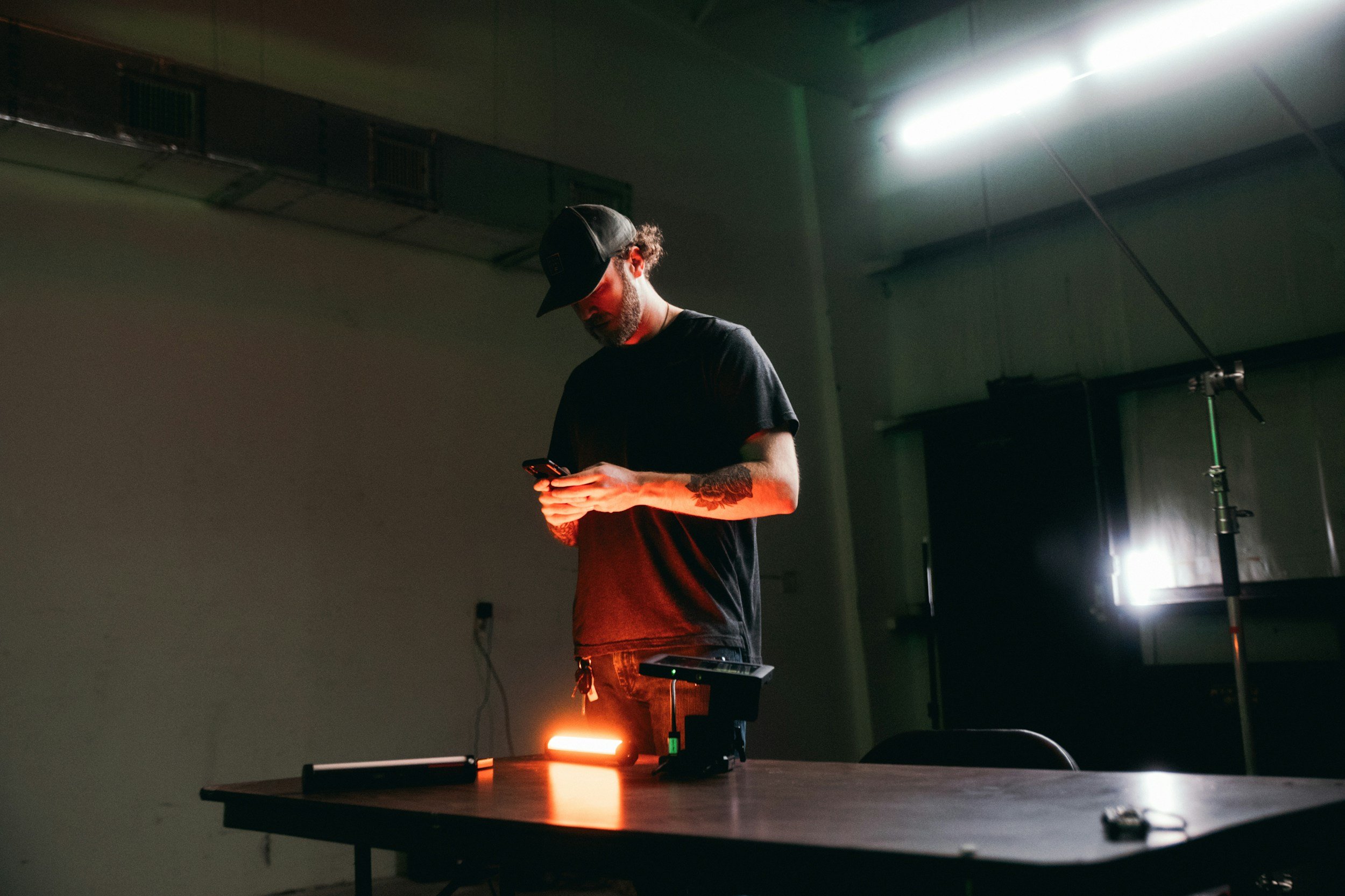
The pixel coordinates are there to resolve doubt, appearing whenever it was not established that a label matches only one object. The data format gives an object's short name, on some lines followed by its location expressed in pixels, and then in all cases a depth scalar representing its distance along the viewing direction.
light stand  3.05
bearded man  1.62
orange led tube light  1.48
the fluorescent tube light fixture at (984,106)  3.67
